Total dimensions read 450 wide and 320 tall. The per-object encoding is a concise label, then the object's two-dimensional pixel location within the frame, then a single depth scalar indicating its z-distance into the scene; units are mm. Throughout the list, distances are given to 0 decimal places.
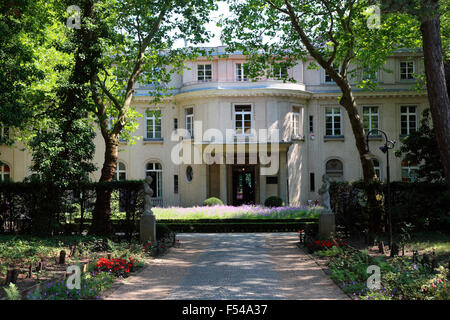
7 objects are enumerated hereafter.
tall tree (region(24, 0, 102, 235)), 15633
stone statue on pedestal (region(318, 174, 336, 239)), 14805
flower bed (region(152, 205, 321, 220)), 22573
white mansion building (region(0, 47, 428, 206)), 29859
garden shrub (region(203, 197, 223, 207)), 27281
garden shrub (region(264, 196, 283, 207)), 26484
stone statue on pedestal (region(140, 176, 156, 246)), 14375
